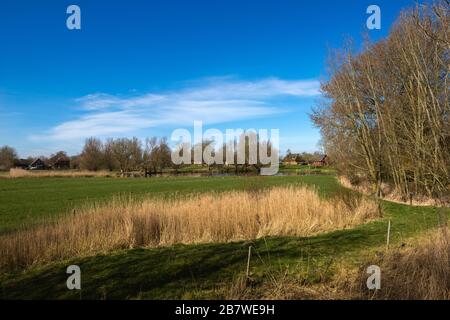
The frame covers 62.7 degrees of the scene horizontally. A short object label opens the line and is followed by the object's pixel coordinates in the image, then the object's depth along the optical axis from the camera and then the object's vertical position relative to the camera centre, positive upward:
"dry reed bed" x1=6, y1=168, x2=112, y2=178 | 56.50 -1.65
